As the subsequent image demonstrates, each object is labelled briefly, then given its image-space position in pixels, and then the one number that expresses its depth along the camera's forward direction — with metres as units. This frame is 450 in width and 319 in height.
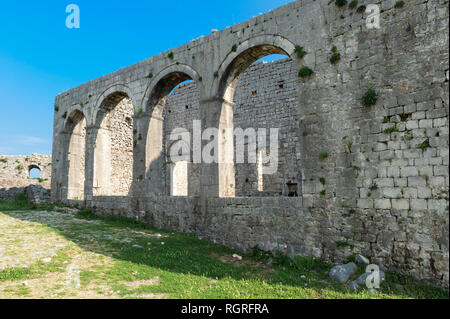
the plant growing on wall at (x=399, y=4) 5.82
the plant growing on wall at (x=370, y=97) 5.99
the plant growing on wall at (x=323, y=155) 6.49
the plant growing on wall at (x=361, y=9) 6.31
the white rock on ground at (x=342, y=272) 5.37
